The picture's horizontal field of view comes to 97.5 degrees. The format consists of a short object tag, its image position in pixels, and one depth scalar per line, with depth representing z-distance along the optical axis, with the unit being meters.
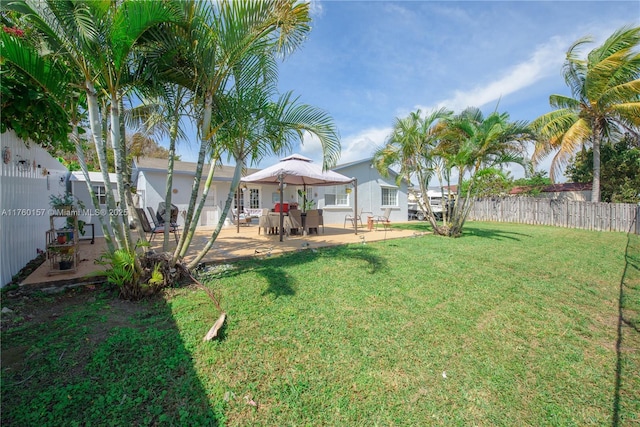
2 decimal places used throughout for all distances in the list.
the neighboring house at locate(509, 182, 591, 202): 19.58
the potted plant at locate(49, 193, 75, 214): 5.52
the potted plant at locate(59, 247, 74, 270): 4.81
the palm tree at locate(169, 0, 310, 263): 3.93
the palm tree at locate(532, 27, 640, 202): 13.64
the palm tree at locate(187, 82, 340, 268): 4.92
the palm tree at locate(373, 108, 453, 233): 10.79
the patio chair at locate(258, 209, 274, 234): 10.12
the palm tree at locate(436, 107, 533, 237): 10.01
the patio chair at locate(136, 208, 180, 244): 7.20
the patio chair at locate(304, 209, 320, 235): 10.73
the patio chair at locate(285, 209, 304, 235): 10.05
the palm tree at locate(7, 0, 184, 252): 3.26
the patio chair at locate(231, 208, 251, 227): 14.80
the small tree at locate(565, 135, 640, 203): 16.38
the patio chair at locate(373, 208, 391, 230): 14.06
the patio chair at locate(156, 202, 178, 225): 8.69
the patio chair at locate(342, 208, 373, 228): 17.14
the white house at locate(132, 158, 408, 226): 13.12
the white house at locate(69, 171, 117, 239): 10.06
